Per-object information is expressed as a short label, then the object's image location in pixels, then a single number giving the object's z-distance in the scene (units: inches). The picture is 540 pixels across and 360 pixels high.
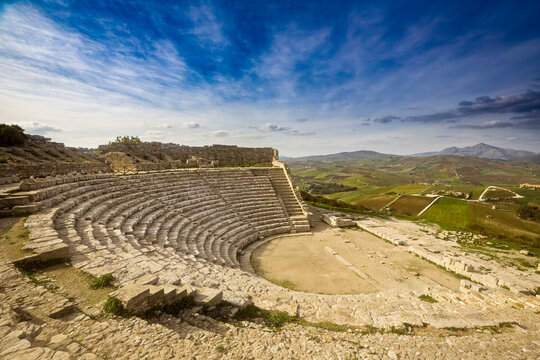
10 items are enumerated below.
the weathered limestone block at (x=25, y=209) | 318.7
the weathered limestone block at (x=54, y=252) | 215.9
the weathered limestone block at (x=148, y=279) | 203.4
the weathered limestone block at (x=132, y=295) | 171.2
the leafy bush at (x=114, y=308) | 167.6
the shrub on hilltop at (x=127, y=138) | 1491.1
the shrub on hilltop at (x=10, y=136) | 802.2
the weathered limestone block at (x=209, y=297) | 214.4
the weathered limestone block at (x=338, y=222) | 764.6
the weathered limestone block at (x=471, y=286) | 381.1
